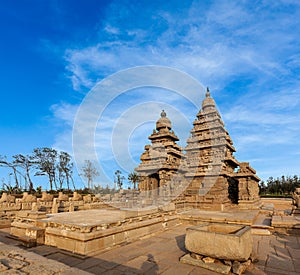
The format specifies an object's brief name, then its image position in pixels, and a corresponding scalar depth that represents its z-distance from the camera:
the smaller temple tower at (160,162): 19.89
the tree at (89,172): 44.06
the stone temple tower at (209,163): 16.17
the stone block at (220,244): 4.25
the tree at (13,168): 36.75
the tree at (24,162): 37.56
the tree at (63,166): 41.58
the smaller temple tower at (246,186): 16.23
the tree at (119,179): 33.79
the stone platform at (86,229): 5.41
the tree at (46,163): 39.25
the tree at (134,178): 22.12
